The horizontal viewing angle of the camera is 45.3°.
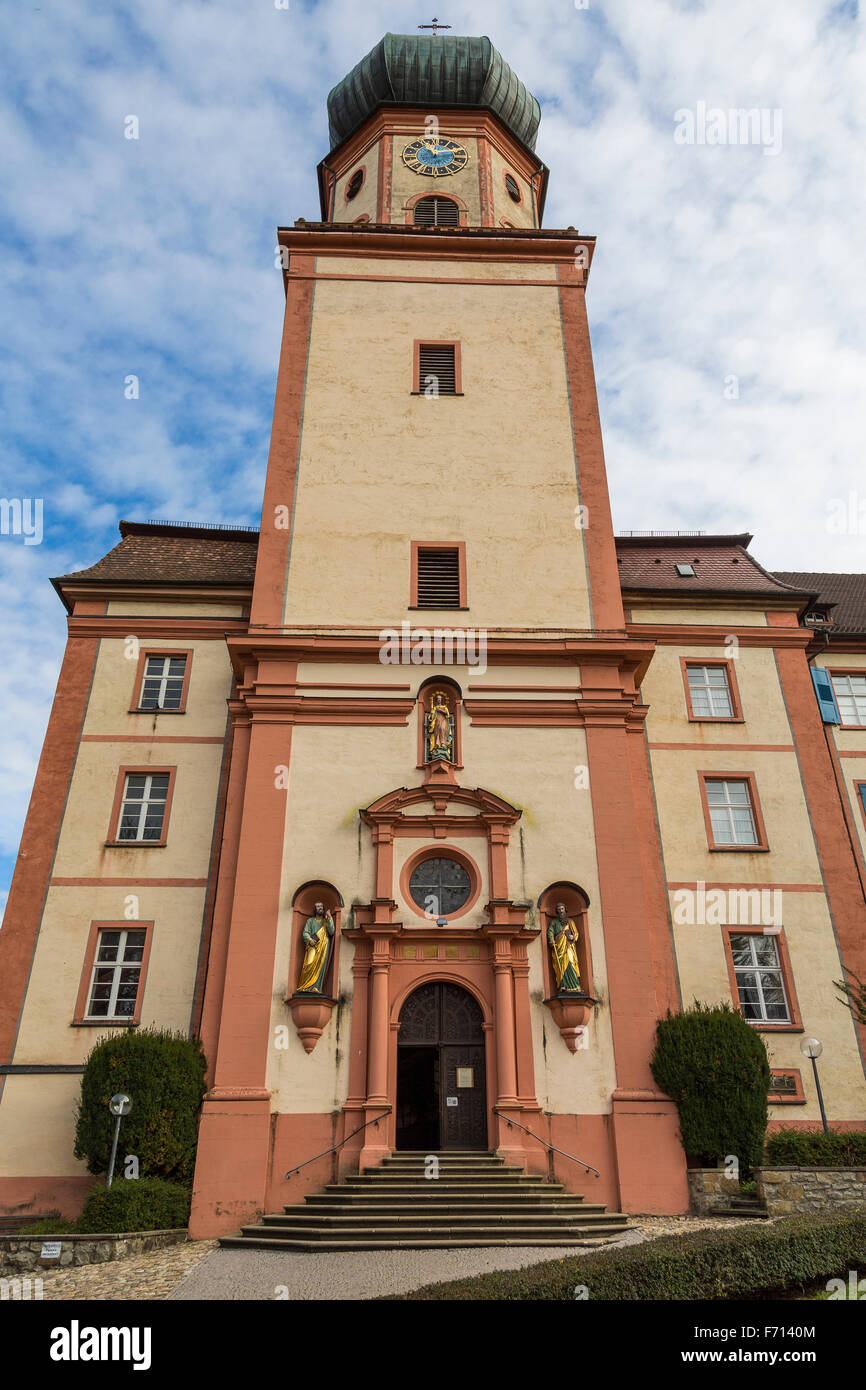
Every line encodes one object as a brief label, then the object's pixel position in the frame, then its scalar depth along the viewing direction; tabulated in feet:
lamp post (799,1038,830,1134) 52.95
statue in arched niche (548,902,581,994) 52.85
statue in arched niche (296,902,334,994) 52.26
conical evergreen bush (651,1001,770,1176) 49.11
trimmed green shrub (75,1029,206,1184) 48.21
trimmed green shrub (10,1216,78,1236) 45.36
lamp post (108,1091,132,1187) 47.09
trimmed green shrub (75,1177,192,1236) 43.68
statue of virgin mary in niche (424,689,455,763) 59.88
